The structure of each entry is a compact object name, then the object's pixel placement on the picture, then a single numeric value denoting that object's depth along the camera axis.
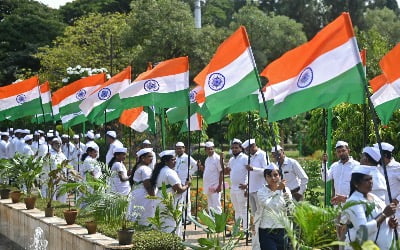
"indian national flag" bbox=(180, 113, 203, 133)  15.12
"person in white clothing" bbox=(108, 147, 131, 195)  12.33
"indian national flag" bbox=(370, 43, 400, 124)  9.27
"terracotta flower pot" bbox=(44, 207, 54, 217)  13.03
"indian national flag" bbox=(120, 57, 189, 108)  12.19
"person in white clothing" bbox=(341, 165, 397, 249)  6.50
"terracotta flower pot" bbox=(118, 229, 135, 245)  9.42
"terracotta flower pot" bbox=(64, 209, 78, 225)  11.90
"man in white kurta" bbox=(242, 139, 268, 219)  12.40
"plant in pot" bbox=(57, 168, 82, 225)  11.30
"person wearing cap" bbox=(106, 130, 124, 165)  15.40
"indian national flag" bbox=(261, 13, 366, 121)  7.81
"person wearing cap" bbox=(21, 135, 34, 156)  20.21
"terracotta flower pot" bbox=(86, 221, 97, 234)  10.73
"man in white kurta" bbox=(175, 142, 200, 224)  14.77
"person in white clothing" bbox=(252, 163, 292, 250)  8.39
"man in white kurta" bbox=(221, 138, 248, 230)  13.10
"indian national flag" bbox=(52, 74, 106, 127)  17.12
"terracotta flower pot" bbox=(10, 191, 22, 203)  15.54
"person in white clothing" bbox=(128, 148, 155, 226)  11.14
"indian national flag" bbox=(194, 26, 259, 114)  9.27
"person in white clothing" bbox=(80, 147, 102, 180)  13.32
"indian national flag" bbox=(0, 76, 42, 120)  17.75
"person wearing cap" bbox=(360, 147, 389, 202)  7.84
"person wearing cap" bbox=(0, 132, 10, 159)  22.61
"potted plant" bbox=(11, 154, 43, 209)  14.37
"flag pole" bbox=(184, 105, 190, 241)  11.19
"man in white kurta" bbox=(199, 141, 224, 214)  14.12
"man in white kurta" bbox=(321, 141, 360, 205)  10.41
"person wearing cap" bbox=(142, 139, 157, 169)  15.05
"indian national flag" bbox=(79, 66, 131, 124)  14.72
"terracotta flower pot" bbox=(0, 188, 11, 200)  16.52
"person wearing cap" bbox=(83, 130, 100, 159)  19.19
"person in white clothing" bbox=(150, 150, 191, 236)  10.76
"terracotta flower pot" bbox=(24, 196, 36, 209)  14.24
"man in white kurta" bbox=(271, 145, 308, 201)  11.98
